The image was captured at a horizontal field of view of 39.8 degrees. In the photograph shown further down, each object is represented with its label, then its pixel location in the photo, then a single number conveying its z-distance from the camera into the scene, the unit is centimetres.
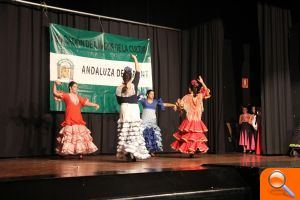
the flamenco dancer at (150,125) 677
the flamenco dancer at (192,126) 657
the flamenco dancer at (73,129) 596
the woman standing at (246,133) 834
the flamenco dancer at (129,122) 529
